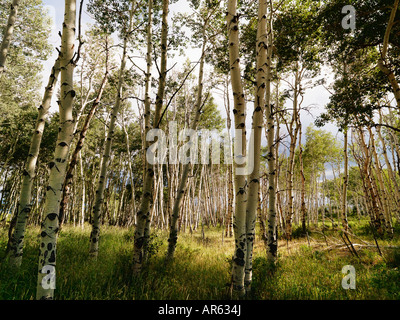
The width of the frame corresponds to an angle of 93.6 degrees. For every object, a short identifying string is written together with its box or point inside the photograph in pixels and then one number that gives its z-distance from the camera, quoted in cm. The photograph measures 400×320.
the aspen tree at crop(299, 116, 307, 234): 872
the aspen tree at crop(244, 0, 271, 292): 284
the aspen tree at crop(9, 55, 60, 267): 337
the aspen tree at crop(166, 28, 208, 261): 440
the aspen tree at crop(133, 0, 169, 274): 314
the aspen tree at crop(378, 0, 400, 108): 466
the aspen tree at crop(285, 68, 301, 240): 819
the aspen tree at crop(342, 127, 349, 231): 759
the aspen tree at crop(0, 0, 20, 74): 432
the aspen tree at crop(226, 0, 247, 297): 256
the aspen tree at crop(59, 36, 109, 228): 512
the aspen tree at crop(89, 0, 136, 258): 430
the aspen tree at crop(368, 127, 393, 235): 820
